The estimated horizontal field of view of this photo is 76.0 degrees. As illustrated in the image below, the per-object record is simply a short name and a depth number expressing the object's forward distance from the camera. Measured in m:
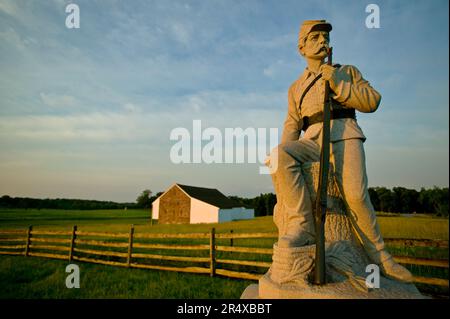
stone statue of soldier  2.55
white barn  31.70
